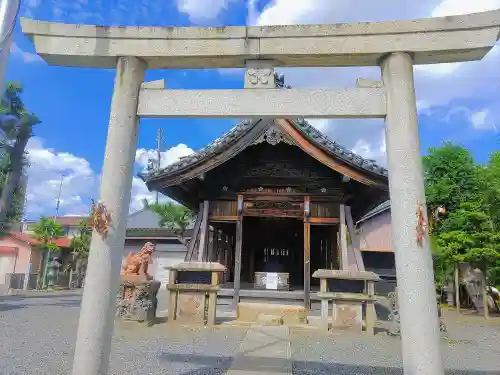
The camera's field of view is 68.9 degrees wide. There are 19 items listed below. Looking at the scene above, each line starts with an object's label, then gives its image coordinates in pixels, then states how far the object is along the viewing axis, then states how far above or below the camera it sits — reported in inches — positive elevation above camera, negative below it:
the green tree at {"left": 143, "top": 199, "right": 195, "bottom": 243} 917.6 +137.5
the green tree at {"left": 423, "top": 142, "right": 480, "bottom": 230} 680.4 +191.8
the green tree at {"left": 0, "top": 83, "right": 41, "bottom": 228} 687.7 +235.0
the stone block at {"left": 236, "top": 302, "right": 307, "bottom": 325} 364.2 -38.2
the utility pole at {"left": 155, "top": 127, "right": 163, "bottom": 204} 1483.1 +489.6
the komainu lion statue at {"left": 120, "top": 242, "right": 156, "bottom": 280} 373.4 +4.6
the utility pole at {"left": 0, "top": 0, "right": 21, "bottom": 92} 137.8 +90.3
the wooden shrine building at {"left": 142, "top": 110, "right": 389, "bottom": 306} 407.8 +104.7
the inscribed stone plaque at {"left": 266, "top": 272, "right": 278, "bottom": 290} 456.8 -8.0
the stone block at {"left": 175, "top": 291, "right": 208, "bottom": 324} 347.9 -34.5
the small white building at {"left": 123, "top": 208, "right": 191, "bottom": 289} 890.7 +59.1
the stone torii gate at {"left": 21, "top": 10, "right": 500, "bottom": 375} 149.3 +80.8
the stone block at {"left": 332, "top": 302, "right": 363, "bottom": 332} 330.0 -36.3
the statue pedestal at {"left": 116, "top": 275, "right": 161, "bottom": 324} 339.0 -28.6
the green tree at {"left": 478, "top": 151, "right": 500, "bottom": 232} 612.6 +145.9
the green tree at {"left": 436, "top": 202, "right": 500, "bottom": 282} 530.6 +56.2
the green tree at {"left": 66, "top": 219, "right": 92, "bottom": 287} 999.0 +44.8
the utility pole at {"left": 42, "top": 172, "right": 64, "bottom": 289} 914.7 -20.3
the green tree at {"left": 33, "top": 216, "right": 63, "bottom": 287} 1011.9 +92.4
